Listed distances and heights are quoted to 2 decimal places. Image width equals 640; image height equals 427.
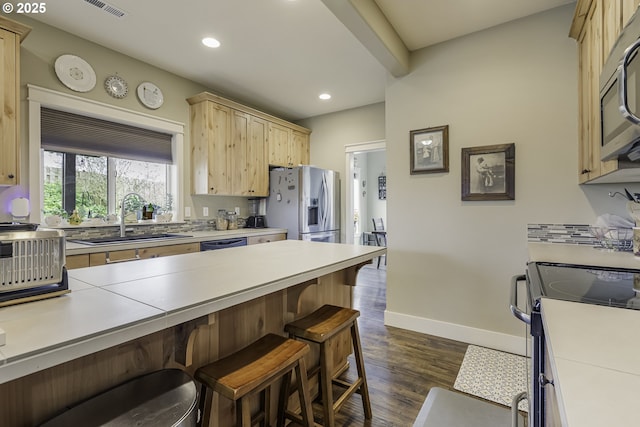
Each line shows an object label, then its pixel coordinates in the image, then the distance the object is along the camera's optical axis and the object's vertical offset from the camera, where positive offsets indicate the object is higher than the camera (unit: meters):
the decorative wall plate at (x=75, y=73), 2.62 +1.28
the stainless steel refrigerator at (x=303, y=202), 4.15 +0.16
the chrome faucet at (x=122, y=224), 2.97 -0.10
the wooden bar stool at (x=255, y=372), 1.03 -0.58
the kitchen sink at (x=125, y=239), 2.61 -0.24
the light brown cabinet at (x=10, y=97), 2.11 +0.85
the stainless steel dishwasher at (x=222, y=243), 3.16 -0.33
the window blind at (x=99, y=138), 2.67 +0.77
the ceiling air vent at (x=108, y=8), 2.27 +1.62
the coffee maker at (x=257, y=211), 4.49 +0.04
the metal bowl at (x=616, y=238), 1.88 -0.17
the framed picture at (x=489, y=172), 2.45 +0.34
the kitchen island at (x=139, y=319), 0.69 -0.28
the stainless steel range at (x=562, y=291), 0.88 -0.28
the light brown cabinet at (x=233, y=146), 3.57 +0.91
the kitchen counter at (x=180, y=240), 2.29 -0.25
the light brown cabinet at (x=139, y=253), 2.37 -0.34
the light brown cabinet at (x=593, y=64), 1.36 +0.83
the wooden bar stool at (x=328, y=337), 1.45 -0.62
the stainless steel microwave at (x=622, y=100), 0.76 +0.34
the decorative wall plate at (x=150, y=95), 3.18 +1.29
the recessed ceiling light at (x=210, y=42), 2.76 +1.62
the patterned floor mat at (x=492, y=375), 1.90 -1.15
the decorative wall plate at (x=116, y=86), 2.92 +1.27
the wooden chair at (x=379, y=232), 6.43 -0.42
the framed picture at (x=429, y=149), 2.71 +0.59
